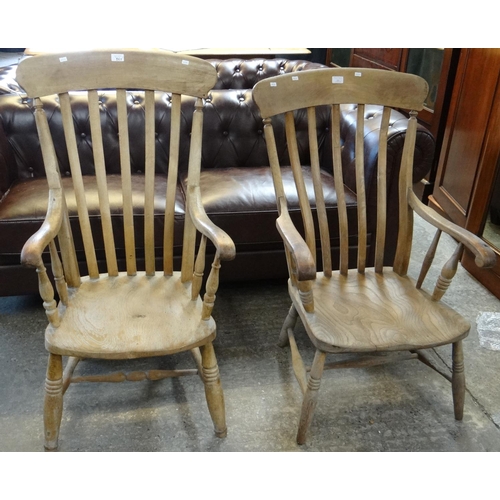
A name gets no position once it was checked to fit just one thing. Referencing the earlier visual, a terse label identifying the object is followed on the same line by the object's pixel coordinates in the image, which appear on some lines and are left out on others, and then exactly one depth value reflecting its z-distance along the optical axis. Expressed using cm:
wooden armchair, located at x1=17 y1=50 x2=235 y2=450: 125
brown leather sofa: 183
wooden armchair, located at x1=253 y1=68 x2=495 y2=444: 130
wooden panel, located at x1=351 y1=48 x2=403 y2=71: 323
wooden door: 221
